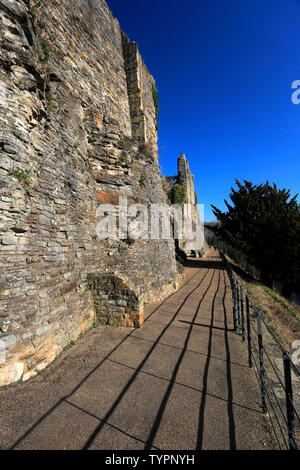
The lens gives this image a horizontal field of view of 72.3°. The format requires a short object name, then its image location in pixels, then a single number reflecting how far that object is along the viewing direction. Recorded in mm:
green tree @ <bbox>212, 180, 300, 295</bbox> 14117
